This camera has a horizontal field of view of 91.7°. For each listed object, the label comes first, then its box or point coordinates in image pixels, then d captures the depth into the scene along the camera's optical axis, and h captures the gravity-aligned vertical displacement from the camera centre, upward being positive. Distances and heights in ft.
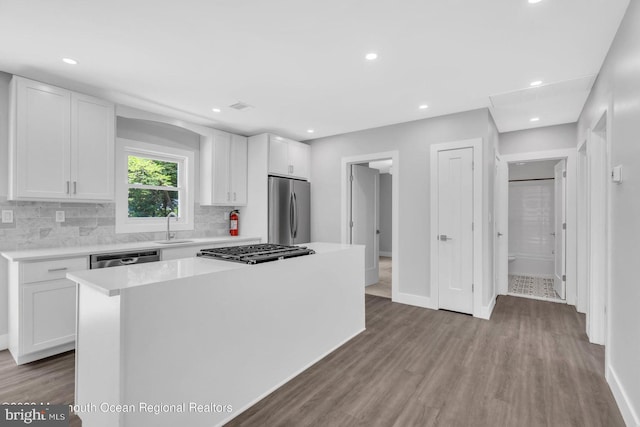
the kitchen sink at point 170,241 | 11.73 -1.05
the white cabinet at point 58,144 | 8.80 +2.18
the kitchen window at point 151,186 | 12.20 +1.23
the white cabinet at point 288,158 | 15.19 +2.97
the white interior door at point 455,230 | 12.24 -0.58
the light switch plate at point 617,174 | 6.41 +0.87
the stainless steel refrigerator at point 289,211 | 15.01 +0.21
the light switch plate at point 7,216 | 9.25 -0.02
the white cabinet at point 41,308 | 8.23 -2.56
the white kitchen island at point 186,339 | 4.66 -2.22
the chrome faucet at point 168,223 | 12.91 -0.34
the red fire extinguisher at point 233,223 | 15.80 -0.40
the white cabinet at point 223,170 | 14.26 +2.17
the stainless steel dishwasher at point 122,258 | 9.52 -1.39
